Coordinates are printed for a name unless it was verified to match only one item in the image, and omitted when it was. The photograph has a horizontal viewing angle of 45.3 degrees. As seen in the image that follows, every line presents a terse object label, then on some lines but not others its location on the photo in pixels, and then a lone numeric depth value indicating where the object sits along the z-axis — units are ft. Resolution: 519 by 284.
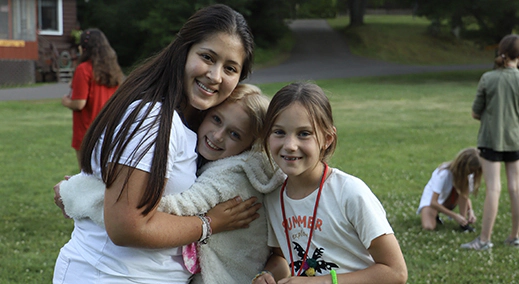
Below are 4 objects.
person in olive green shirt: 21.12
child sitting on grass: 23.82
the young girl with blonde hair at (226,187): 7.48
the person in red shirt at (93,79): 21.98
